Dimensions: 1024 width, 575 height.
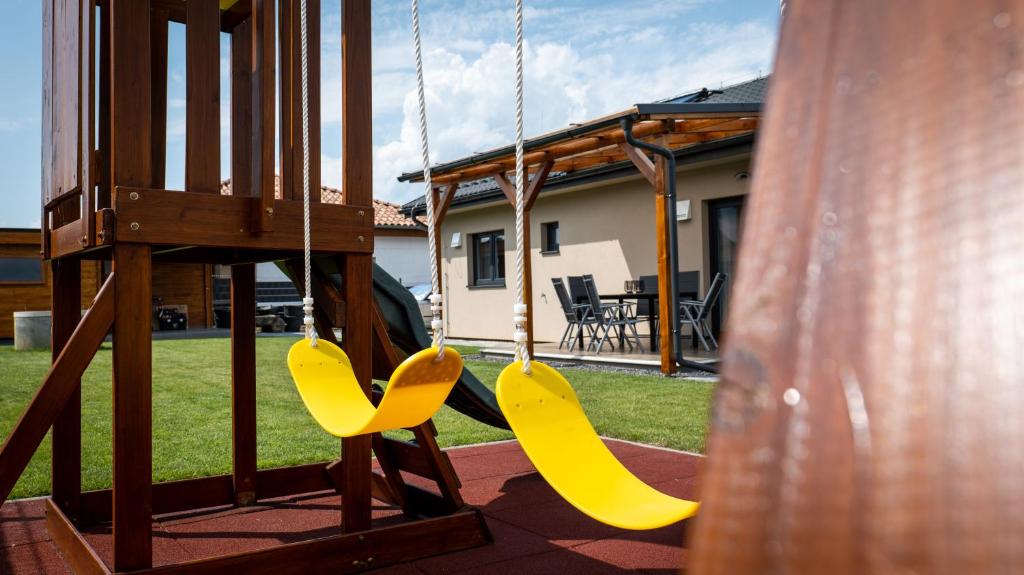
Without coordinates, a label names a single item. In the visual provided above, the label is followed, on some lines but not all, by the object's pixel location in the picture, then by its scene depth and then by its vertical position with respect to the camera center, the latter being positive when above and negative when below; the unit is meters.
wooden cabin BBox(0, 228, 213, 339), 19.28 +0.75
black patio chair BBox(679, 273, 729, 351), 9.42 -0.21
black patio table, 10.52 -0.06
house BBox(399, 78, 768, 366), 9.59 +1.40
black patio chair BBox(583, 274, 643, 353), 10.62 -0.27
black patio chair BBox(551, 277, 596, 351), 11.06 -0.22
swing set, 2.56 +0.20
